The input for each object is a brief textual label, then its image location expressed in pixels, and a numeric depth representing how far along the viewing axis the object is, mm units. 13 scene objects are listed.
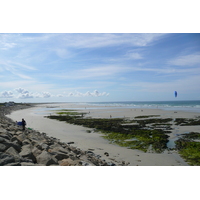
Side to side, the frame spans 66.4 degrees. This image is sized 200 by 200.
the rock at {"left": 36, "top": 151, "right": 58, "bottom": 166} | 6245
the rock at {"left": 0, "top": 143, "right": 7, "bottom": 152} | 6417
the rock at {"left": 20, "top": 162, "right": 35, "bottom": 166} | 5595
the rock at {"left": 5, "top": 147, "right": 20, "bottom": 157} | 6066
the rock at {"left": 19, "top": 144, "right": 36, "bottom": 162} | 6551
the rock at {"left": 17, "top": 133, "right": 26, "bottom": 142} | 9096
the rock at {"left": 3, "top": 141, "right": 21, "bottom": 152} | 7043
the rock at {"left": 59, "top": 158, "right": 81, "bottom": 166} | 6439
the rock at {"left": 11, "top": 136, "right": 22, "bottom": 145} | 8555
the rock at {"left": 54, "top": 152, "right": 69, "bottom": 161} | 7344
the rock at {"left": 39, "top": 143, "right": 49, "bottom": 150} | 8492
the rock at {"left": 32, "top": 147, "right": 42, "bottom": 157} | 7004
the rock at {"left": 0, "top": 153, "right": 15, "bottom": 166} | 5270
